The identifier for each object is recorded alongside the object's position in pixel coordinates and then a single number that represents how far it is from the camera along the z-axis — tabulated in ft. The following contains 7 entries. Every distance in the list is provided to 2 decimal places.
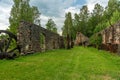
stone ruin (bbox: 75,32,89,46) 64.94
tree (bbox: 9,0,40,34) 51.15
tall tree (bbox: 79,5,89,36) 86.61
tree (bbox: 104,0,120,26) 70.44
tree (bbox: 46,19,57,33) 81.80
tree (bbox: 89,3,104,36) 83.69
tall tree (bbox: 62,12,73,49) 75.21
